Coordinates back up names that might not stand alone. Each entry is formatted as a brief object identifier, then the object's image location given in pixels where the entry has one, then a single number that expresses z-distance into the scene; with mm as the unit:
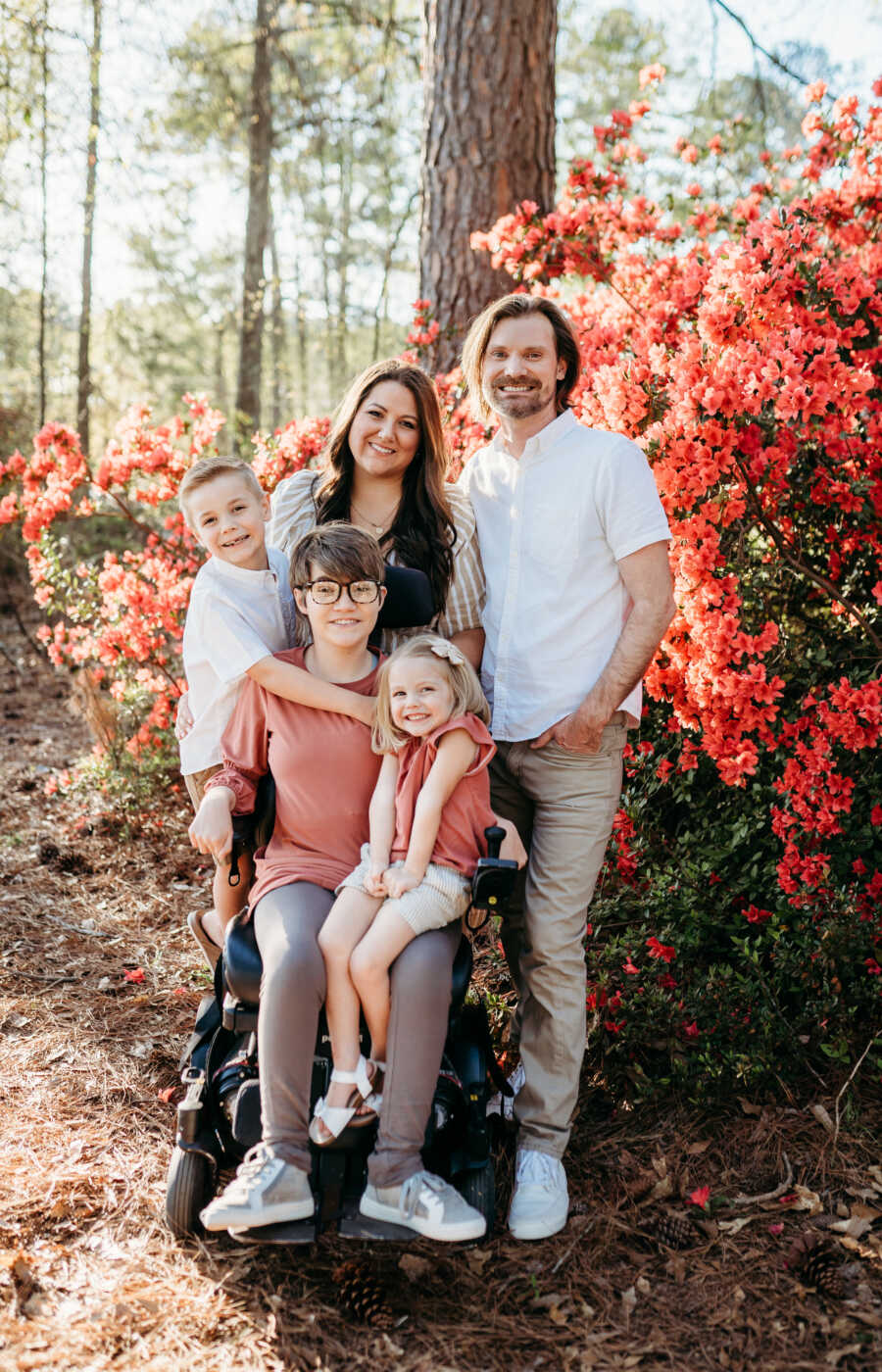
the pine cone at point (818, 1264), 2314
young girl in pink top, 2336
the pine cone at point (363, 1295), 2223
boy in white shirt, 2672
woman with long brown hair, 2871
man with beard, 2652
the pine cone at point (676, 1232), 2520
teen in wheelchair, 2242
